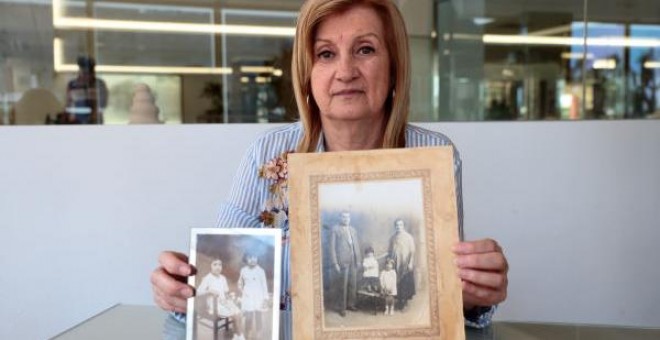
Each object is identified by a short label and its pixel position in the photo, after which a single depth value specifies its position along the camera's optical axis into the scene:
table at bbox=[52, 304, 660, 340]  1.18
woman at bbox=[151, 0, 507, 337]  0.98
